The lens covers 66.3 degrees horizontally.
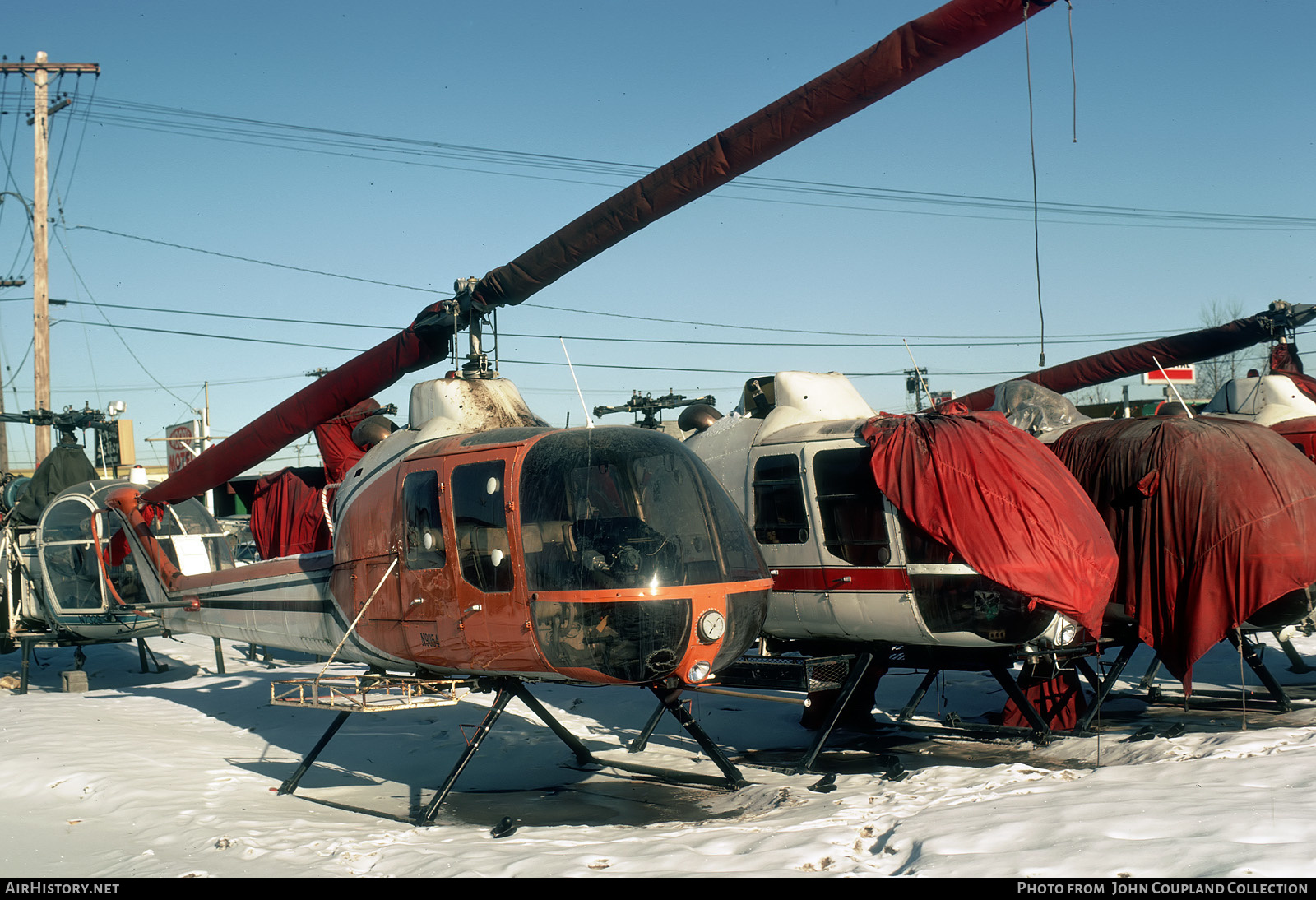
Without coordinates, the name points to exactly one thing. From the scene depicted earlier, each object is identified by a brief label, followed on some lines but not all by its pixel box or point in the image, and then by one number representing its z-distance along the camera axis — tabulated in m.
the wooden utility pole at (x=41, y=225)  21.08
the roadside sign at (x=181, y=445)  30.46
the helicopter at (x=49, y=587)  13.80
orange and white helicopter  6.52
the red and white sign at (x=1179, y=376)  20.33
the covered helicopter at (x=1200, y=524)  8.08
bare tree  57.38
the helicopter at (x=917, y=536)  7.50
